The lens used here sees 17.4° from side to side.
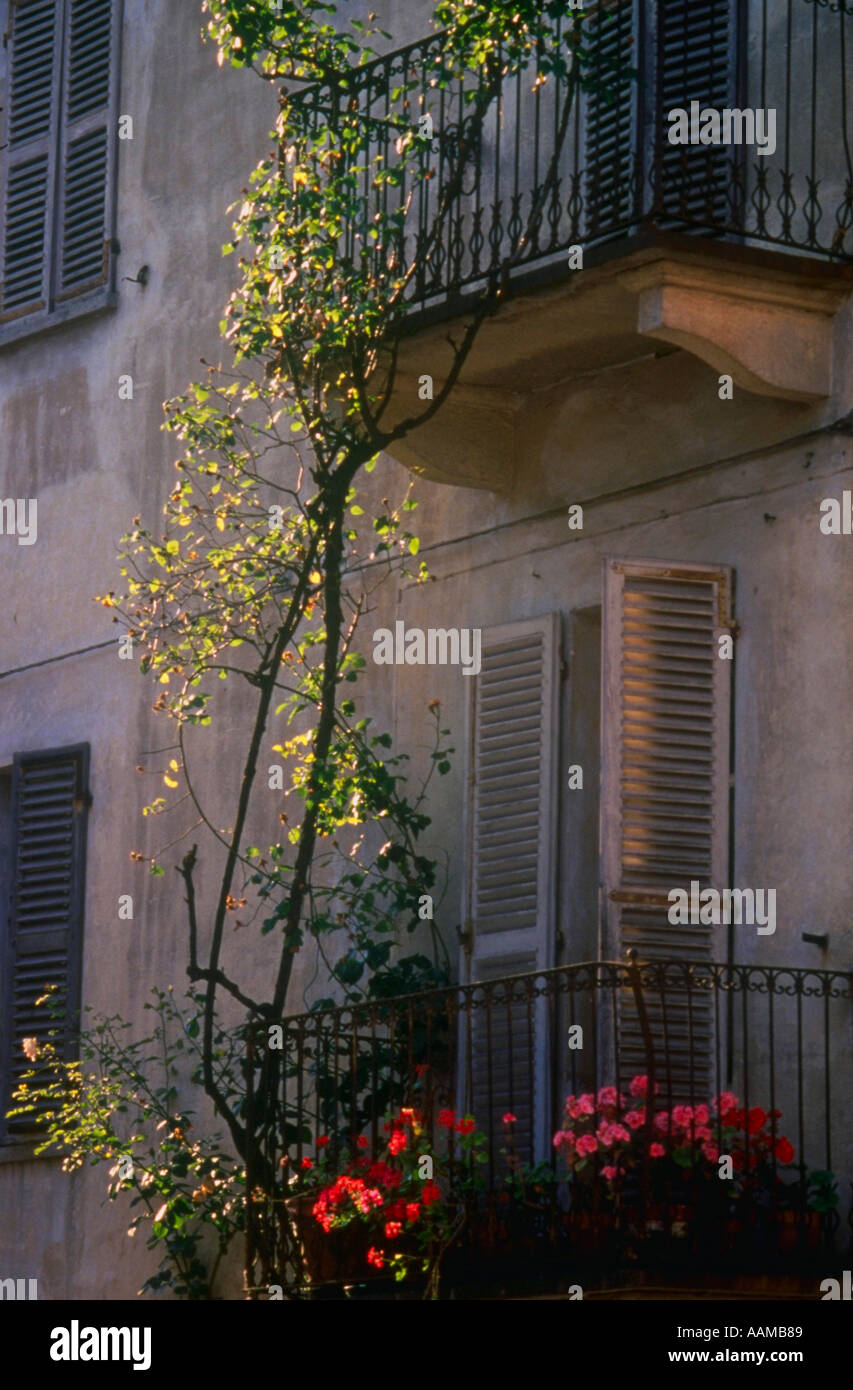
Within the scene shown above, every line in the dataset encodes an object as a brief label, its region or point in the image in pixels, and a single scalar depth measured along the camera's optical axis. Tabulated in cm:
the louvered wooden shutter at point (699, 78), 1074
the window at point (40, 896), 1335
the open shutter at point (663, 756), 1037
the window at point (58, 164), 1435
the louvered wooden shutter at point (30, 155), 1464
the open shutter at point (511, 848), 1074
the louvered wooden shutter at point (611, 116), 1062
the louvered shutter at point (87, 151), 1430
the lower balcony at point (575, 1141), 938
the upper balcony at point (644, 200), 1025
